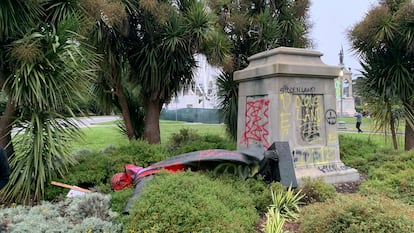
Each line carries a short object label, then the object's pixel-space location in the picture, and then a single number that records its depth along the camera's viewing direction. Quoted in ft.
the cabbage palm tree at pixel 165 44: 26.27
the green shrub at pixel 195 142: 26.51
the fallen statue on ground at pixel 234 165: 15.76
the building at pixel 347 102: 135.64
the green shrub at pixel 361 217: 9.77
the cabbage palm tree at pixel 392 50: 27.89
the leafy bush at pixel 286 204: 13.26
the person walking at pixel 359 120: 63.05
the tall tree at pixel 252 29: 32.19
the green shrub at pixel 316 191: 15.12
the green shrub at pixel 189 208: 10.69
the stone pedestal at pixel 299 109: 19.08
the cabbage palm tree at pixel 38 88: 16.53
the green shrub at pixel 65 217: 11.75
